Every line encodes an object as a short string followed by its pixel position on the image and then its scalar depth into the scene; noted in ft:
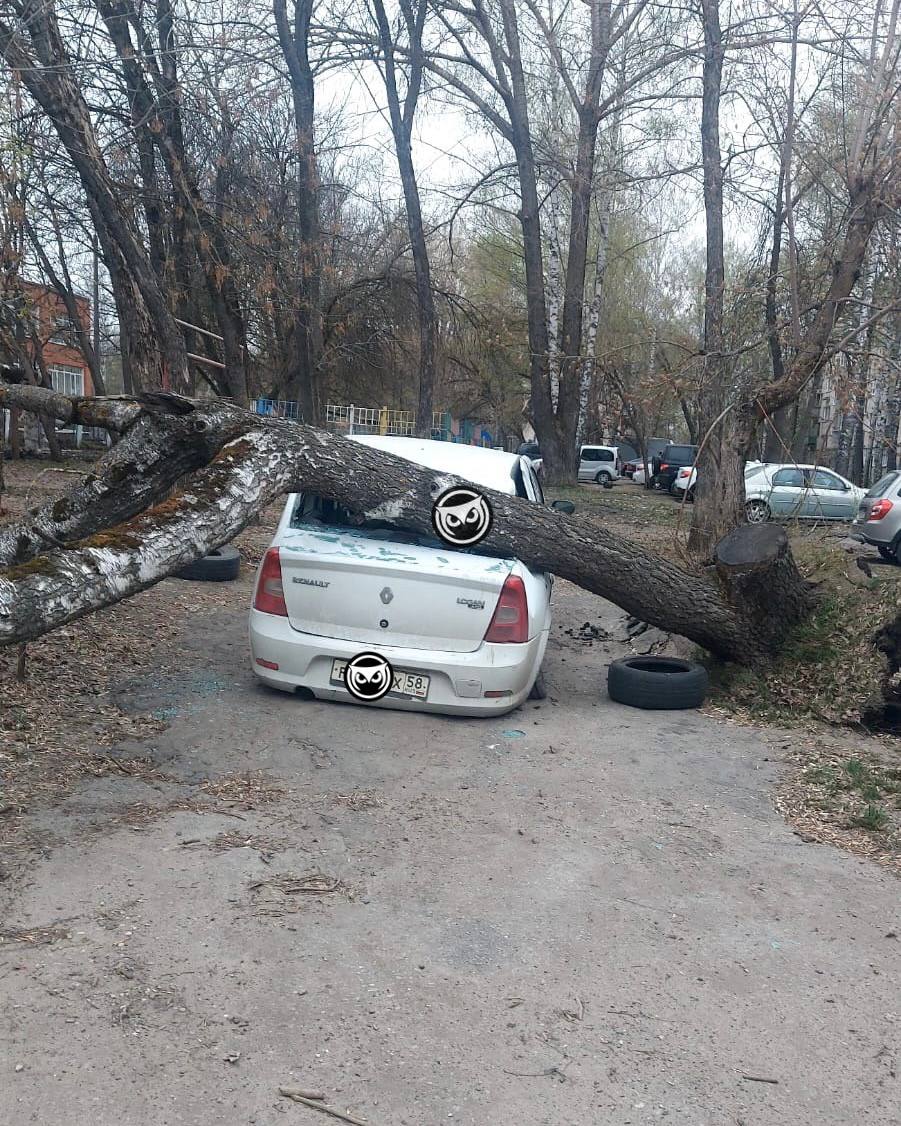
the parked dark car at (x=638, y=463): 181.47
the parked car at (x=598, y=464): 162.30
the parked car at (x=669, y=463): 134.10
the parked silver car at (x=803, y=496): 34.96
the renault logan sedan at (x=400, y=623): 19.77
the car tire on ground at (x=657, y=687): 23.04
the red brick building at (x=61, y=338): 86.33
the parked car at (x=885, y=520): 58.49
